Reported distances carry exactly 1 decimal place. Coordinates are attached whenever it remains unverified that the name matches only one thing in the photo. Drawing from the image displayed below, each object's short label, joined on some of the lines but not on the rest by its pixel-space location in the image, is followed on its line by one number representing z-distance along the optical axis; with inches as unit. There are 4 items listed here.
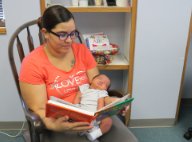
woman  40.9
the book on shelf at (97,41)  67.3
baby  42.3
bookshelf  60.8
